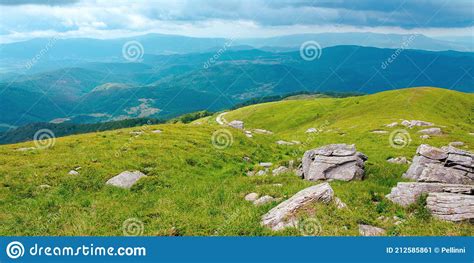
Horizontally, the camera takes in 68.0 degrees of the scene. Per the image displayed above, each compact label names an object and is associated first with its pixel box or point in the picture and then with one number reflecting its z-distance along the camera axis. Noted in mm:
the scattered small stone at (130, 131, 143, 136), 37000
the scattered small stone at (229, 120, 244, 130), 73688
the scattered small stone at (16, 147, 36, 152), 30767
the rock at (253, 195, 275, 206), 17788
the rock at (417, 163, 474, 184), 19548
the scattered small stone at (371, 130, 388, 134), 52612
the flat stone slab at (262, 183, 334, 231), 14624
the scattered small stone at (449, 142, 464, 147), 40403
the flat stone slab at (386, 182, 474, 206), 15797
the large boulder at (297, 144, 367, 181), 22455
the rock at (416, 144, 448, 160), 22438
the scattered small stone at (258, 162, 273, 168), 29519
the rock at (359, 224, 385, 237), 13759
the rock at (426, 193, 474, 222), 14273
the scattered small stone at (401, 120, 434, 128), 56669
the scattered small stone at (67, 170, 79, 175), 23500
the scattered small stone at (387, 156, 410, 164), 29834
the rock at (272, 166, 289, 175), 25812
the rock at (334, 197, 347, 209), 15773
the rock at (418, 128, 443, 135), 49500
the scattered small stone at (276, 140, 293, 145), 45400
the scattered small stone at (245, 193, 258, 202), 18703
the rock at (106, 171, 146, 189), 22438
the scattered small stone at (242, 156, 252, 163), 32438
